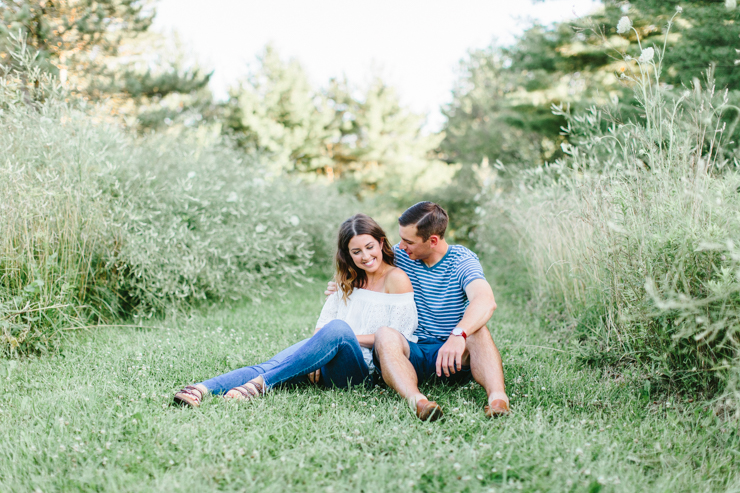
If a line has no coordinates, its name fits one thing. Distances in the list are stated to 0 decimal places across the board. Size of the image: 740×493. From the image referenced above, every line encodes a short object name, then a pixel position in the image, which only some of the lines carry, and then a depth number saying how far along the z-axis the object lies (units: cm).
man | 242
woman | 256
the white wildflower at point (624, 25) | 258
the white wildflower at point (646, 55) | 239
